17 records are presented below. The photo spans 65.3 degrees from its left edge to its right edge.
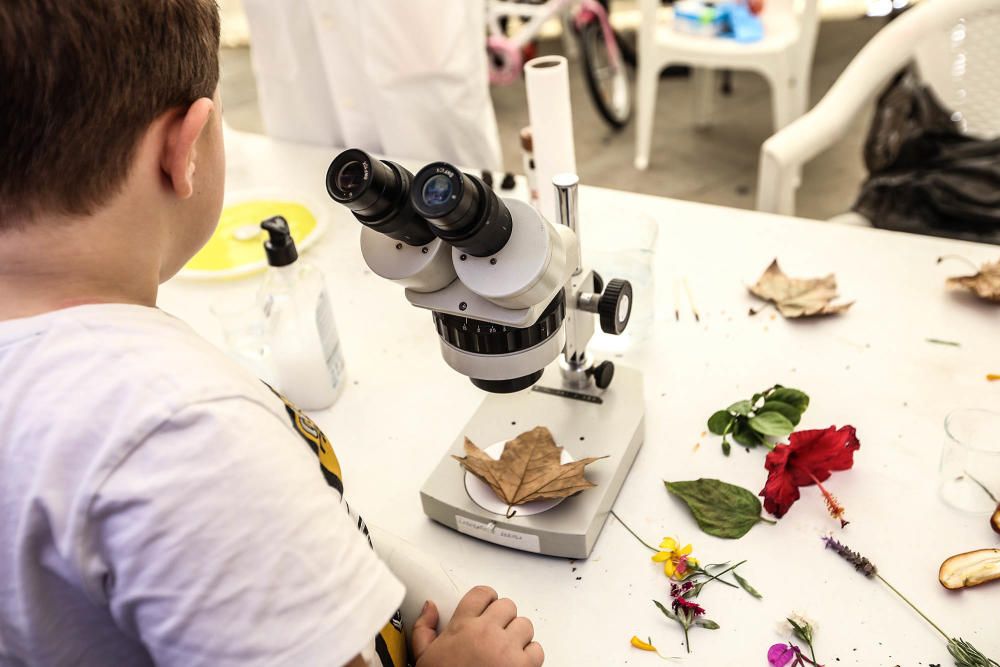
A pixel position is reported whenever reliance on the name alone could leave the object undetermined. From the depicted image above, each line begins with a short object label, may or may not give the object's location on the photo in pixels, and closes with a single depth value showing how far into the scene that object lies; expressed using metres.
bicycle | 3.36
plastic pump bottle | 0.95
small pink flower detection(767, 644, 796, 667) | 0.65
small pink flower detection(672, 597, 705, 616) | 0.70
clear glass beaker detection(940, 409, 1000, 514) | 0.77
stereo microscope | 0.60
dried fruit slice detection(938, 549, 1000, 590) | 0.69
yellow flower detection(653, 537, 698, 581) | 0.73
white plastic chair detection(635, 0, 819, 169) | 2.59
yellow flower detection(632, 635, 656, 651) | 0.68
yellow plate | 1.25
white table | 0.70
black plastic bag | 1.44
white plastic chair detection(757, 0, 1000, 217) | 1.39
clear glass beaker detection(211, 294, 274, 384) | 1.03
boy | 0.44
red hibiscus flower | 0.78
